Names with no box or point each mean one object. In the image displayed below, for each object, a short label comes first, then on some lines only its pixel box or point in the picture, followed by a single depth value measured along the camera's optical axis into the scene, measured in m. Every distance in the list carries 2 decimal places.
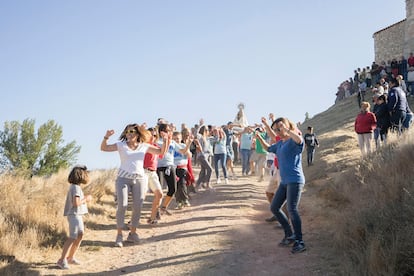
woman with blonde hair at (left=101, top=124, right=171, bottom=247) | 6.68
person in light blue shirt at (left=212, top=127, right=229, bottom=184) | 12.40
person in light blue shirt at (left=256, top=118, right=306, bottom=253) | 5.86
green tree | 27.39
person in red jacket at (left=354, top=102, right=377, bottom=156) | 10.95
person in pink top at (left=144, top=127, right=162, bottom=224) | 8.09
